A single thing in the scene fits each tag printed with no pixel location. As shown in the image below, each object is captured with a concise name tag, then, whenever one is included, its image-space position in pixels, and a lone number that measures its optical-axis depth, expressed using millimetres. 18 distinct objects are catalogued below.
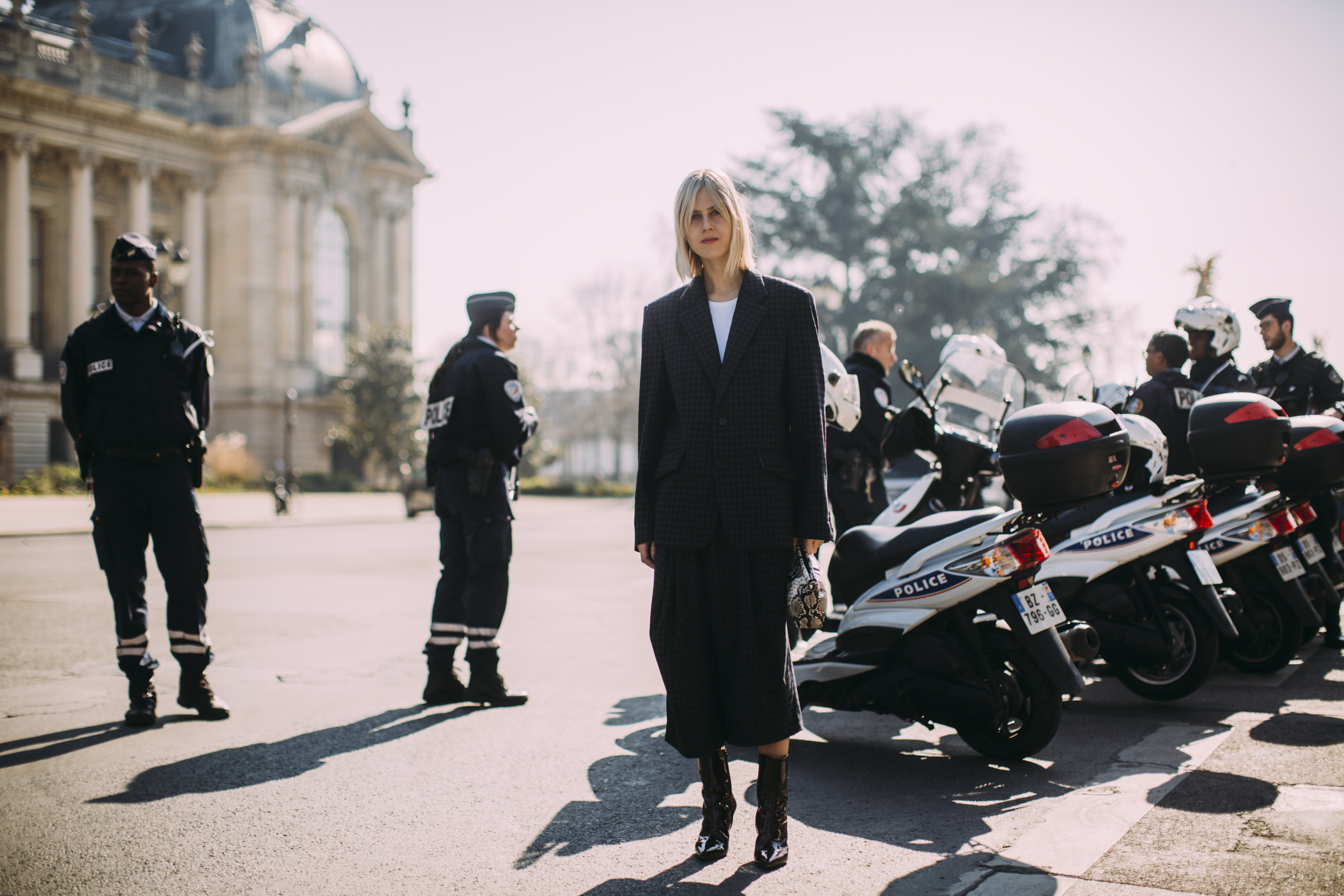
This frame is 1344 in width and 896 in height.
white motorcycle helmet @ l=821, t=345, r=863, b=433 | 5684
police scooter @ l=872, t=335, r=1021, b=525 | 5875
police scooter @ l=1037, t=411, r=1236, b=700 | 5293
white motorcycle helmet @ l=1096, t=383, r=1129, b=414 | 7301
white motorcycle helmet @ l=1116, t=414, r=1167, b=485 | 5598
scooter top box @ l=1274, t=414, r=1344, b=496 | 6273
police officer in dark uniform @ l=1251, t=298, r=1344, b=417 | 7711
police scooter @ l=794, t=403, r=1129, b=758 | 4223
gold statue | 14812
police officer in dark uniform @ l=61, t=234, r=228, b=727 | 5109
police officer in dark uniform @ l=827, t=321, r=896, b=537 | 6302
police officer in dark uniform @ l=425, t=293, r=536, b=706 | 5668
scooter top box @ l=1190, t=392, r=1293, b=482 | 5566
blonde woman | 3277
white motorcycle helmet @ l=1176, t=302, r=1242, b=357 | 7152
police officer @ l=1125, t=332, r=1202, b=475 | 6812
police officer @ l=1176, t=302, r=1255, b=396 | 7125
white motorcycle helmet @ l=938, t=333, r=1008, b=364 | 6203
